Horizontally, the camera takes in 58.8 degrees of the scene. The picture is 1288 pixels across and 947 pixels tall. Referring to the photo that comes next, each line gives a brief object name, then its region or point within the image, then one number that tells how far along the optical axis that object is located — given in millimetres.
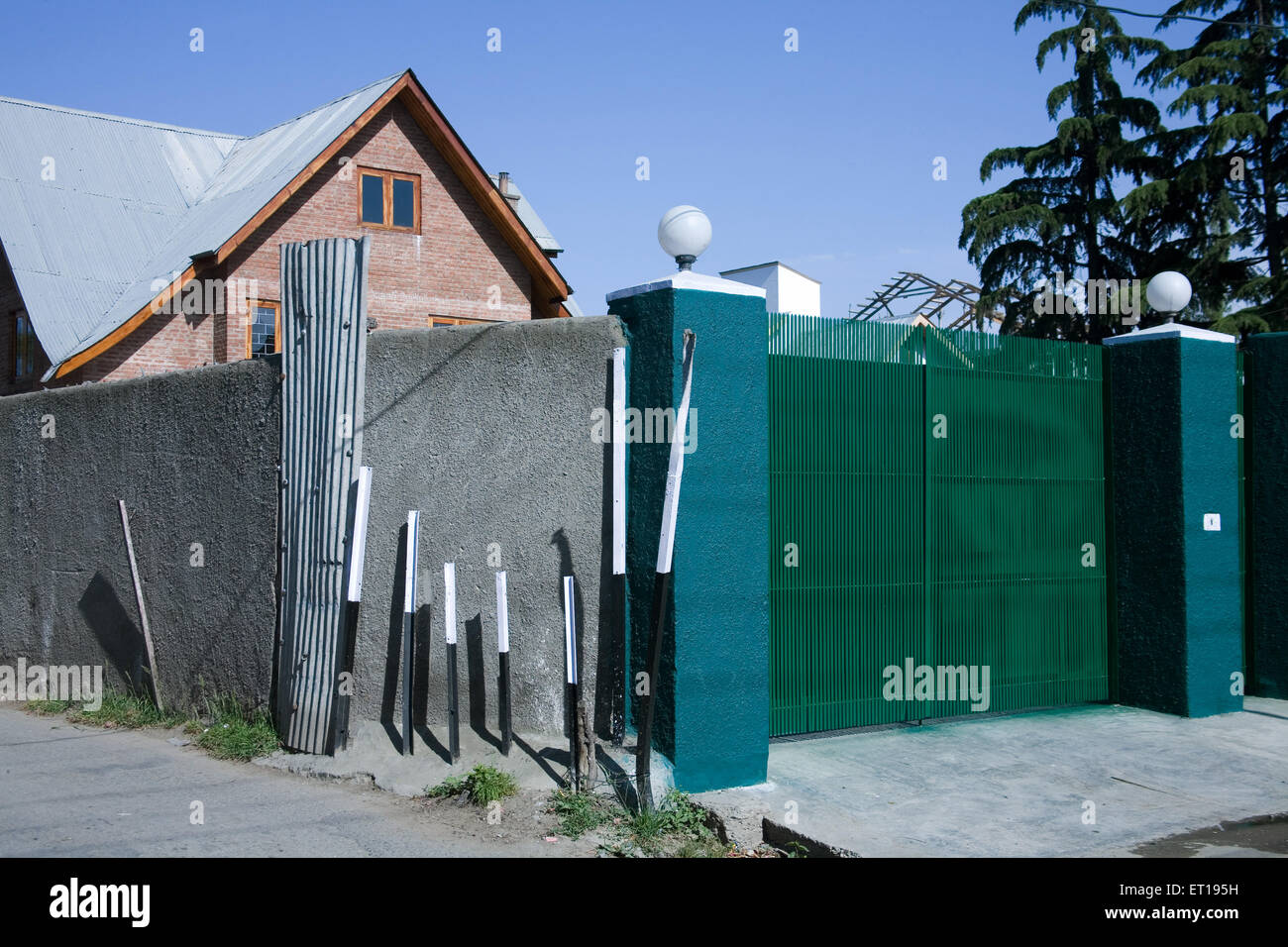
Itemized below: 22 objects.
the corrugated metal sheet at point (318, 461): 6996
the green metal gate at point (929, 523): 7336
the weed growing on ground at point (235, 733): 7212
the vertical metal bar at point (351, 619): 6801
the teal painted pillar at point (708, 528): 6297
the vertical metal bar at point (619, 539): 6484
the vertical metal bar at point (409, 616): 6680
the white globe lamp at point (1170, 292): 8953
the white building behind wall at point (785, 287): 20219
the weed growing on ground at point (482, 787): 5996
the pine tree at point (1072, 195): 23078
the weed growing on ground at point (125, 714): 8305
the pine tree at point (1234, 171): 20438
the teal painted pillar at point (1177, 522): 8586
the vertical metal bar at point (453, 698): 6539
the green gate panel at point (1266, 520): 9266
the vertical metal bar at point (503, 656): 6414
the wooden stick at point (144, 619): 8438
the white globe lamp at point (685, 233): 6539
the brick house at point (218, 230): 18406
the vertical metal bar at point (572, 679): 6160
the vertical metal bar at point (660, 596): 5848
